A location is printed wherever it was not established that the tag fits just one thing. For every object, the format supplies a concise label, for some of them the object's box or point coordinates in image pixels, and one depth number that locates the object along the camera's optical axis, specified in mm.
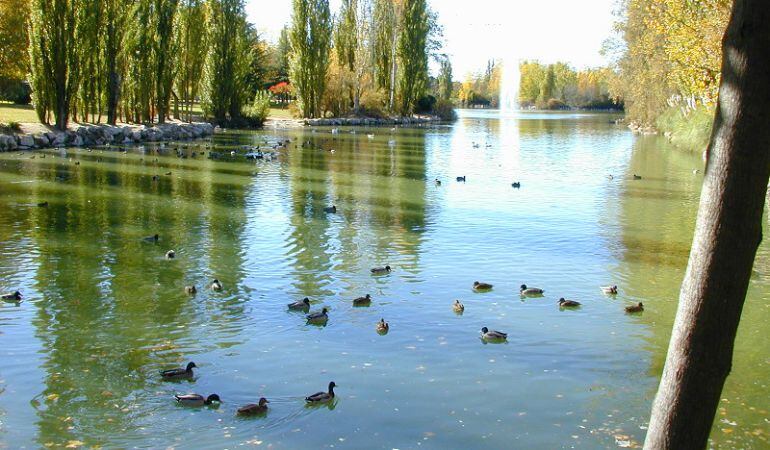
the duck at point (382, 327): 11375
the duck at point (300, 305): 12164
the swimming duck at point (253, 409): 8414
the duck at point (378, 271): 14719
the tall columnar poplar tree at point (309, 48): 69875
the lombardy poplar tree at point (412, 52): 82125
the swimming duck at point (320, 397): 8797
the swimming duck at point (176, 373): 9305
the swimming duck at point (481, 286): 13695
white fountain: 178250
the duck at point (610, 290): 13656
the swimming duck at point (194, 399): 8594
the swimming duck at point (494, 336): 11055
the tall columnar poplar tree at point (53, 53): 39812
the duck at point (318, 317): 11664
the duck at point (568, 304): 12852
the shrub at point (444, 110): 91750
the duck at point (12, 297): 12359
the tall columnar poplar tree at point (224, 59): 61562
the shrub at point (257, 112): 64125
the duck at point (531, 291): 13414
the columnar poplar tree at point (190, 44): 57562
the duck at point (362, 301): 12727
